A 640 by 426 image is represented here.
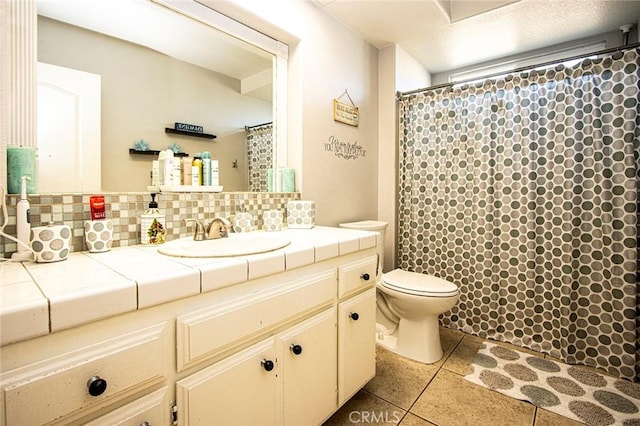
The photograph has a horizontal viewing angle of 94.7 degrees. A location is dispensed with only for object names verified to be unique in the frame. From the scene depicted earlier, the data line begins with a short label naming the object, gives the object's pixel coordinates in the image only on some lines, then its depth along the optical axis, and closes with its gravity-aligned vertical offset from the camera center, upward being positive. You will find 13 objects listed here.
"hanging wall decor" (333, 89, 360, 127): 2.03 +0.69
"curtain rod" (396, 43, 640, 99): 1.64 +0.92
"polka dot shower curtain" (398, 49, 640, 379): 1.71 +0.03
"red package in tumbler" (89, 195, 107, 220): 1.05 +0.00
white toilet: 1.74 -0.64
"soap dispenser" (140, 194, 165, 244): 1.16 -0.07
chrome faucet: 1.24 -0.09
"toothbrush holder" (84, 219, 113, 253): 1.01 -0.10
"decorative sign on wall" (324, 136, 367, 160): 2.00 +0.43
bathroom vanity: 0.55 -0.32
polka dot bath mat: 1.41 -0.96
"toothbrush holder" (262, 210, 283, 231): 1.55 -0.06
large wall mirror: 1.06 +0.53
